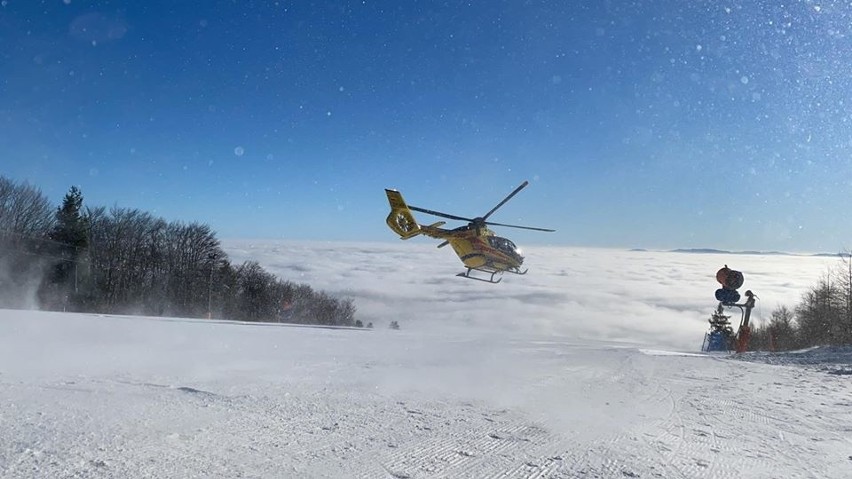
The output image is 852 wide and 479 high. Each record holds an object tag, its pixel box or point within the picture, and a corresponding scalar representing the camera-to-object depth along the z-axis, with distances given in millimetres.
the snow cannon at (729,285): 15211
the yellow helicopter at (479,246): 19312
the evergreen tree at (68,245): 40906
